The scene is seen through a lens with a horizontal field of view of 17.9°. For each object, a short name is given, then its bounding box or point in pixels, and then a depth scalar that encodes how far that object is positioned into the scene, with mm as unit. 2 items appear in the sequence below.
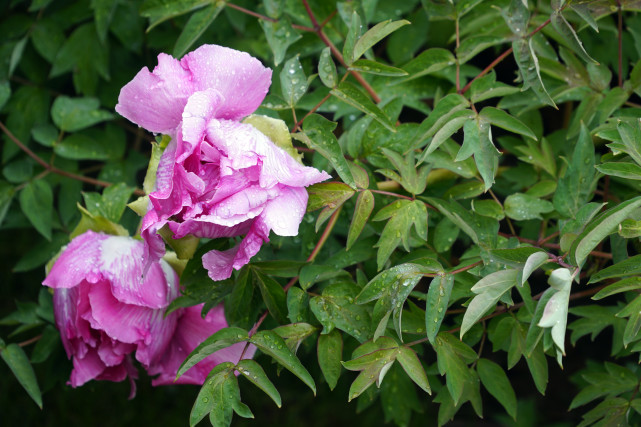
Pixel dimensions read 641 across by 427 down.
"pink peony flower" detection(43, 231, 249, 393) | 1327
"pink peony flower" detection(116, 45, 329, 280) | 1245
